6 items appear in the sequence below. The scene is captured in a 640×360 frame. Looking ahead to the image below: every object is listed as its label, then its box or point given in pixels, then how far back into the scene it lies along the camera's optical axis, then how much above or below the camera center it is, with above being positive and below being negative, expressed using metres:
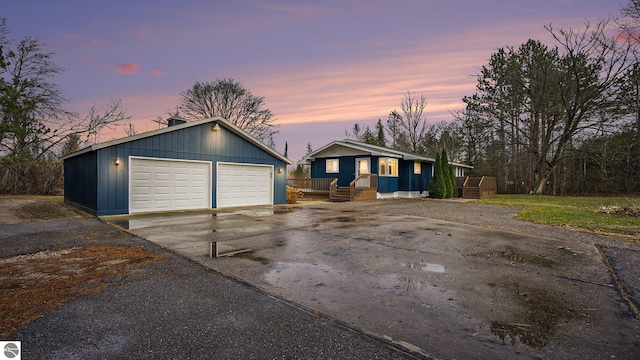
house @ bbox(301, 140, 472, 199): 19.97 +0.90
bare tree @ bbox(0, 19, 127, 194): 18.39 +4.07
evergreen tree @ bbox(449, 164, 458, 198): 21.49 -0.30
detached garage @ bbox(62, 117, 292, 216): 10.46 +0.32
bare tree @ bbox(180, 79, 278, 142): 29.89 +7.74
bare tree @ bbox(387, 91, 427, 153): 36.91 +7.21
